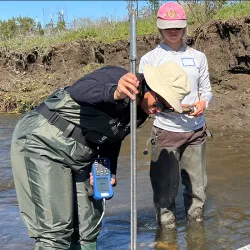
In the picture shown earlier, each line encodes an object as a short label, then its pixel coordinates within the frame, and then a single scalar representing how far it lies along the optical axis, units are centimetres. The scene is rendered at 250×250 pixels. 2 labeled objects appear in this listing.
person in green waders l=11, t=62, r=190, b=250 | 290
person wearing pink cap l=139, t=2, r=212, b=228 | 410
